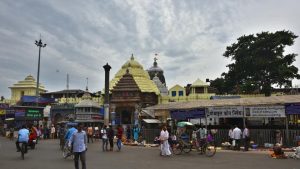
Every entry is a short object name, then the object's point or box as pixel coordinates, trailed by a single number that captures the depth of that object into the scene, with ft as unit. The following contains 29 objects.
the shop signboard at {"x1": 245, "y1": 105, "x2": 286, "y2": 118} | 50.43
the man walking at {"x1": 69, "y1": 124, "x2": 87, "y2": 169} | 25.34
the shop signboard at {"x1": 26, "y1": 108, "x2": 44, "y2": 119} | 92.16
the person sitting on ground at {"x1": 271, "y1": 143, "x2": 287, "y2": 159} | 38.89
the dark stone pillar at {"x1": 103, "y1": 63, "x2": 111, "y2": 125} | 102.02
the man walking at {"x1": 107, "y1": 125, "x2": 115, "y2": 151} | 49.34
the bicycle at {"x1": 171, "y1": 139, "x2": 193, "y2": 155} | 43.75
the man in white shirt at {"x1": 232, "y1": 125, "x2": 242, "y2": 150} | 49.75
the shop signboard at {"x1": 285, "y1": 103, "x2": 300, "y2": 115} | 48.71
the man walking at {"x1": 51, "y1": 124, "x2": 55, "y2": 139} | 87.71
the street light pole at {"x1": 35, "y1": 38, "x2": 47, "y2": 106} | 97.34
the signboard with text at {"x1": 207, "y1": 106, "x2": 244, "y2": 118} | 54.31
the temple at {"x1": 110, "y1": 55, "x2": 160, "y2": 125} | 107.66
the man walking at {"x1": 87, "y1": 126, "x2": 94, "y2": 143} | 73.04
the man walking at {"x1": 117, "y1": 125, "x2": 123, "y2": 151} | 49.94
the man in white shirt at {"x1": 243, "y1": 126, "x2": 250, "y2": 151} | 49.68
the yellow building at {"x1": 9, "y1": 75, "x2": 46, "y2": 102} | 178.39
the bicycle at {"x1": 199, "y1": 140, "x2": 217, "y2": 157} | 41.87
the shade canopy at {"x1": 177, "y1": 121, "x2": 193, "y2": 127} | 53.13
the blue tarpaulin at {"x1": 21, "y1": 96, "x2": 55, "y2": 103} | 137.09
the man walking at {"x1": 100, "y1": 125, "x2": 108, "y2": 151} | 50.07
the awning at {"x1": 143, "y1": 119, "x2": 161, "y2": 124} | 83.19
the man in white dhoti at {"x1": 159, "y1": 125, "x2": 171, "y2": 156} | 42.08
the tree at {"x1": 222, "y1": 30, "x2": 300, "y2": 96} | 102.17
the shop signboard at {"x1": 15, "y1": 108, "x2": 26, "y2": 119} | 91.78
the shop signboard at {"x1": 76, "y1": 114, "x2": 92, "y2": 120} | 103.65
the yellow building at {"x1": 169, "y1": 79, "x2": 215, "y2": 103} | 120.48
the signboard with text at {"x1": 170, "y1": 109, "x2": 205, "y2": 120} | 58.92
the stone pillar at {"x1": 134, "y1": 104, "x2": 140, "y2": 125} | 103.80
